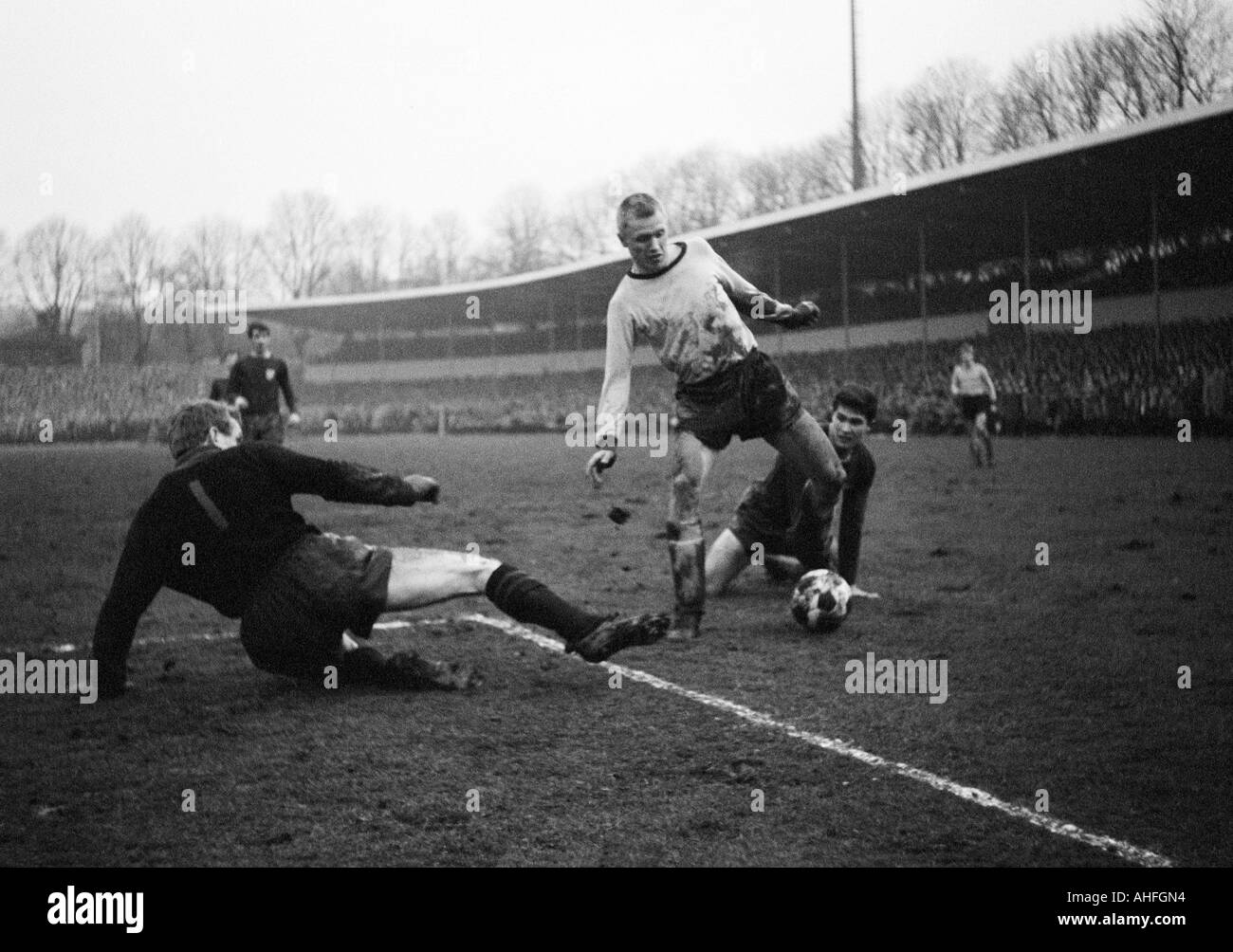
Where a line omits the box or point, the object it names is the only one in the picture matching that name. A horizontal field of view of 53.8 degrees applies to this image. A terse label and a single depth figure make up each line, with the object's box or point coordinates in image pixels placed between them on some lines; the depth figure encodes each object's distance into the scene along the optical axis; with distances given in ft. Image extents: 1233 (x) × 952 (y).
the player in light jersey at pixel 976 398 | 55.01
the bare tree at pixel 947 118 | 51.67
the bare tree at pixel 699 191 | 71.41
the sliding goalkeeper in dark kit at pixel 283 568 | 16.83
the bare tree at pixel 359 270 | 173.68
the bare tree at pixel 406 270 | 184.65
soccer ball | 21.11
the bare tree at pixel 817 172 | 82.07
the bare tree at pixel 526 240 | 120.16
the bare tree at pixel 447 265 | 184.03
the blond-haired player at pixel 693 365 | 20.08
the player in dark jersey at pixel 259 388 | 46.01
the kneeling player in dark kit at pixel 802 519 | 22.97
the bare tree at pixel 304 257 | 148.77
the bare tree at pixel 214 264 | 74.90
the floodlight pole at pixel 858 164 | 51.72
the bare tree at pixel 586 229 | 94.94
